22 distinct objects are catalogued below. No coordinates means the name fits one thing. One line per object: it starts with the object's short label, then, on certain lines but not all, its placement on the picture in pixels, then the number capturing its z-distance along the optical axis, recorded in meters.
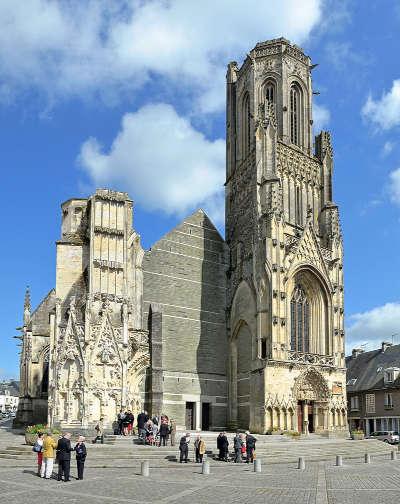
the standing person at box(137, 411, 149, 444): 31.41
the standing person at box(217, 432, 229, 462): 28.00
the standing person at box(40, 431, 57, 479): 20.33
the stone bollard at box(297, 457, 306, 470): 26.12
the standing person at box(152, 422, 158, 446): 31.03
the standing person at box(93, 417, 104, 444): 31.84
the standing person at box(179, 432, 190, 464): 26.62
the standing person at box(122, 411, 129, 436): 33.66
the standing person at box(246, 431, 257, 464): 27.91
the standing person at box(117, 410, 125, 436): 33.73
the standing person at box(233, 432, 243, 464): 27.81
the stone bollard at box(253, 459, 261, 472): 24.40
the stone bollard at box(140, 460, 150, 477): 22.23
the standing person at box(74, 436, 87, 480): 20.31
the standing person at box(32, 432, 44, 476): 21.47
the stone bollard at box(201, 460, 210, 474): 23.11
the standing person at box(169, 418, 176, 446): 31.42
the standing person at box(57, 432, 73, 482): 19.94
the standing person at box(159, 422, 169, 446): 30.62
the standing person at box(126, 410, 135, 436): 33.57
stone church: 39.53
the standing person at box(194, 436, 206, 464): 27.02
